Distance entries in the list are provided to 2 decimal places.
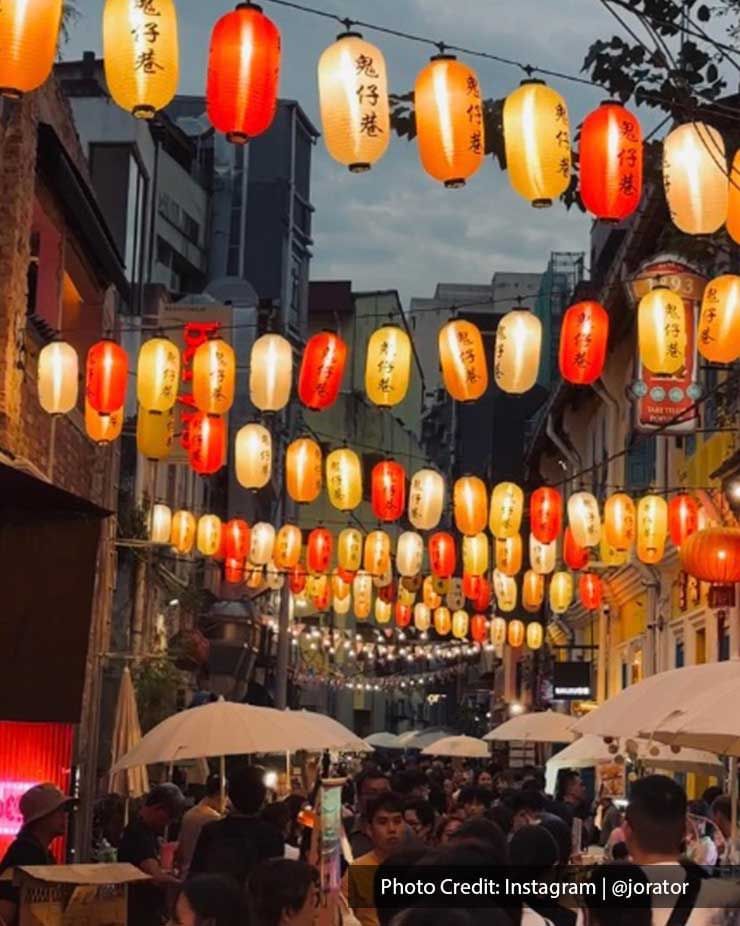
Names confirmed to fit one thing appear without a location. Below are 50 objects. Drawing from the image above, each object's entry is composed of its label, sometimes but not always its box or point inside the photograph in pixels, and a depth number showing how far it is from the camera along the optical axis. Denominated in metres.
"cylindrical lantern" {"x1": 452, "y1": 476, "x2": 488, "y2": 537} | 26.86
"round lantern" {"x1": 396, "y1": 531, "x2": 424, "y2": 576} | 31.98
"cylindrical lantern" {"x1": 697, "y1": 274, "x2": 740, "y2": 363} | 16.89
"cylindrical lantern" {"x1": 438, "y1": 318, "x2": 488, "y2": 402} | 19.62
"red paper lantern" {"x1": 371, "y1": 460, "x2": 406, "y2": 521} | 26.06
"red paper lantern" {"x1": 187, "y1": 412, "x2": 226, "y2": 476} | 24.39
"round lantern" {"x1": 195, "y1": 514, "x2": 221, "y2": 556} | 30.83
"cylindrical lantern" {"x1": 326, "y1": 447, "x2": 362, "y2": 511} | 25.50
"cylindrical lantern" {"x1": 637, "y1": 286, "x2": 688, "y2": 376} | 18.34
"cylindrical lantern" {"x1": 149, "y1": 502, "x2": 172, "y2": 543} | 30.36
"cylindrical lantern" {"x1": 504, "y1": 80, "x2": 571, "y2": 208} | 14.06
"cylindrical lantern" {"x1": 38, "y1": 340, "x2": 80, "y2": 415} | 18.39
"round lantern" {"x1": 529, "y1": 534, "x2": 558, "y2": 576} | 31.77
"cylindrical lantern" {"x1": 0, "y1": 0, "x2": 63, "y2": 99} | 11.45
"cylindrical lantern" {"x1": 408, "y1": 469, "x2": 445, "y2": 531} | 25.77
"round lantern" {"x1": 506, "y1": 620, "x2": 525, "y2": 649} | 44.09
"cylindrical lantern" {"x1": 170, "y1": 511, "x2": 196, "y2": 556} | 30.36
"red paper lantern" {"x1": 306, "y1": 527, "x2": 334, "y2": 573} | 32.69
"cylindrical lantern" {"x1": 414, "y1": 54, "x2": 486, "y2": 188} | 13.88
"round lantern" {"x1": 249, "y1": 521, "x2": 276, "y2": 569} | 31.42
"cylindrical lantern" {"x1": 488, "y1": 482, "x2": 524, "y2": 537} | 27.17
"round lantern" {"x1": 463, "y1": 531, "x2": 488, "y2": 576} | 31.31
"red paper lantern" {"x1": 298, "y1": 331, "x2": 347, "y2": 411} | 20.84
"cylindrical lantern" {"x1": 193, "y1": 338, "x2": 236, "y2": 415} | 20.94
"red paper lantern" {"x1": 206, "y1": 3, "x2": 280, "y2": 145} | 13.25
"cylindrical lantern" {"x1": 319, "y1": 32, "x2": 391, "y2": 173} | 13.56
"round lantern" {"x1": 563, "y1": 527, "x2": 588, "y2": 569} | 29.03
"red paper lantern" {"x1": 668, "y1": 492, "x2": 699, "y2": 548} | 24.17
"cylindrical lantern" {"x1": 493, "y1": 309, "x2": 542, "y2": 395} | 19.41
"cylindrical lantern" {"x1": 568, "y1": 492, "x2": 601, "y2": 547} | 26.41
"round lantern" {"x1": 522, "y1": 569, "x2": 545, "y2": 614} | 35.78
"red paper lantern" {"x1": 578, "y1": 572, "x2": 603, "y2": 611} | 34.53
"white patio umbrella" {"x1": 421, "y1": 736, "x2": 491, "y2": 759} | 31.55
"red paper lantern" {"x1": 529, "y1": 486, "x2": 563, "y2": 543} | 28.08
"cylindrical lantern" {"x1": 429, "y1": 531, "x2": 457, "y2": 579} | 31.77
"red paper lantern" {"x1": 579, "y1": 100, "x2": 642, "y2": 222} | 14.48
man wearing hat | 9.45
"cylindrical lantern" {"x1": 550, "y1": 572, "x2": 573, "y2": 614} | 34.38
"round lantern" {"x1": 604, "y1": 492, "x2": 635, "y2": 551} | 25.38
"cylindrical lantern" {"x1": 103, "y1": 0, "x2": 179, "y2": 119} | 12.49
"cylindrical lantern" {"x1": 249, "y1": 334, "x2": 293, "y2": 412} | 20.73
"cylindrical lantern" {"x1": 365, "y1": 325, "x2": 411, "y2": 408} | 20.72
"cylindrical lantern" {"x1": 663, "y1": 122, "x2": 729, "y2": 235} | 13.98
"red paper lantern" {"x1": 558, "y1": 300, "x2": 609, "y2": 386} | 19.61
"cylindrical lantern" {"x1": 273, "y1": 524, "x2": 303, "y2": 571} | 32.38
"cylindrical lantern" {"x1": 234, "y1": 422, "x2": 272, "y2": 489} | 23.83
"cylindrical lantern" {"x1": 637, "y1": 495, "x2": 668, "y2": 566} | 24.74
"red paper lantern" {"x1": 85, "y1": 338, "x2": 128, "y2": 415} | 20.05
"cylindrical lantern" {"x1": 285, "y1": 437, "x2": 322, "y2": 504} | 24.95
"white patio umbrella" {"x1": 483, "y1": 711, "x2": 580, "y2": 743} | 24.50
